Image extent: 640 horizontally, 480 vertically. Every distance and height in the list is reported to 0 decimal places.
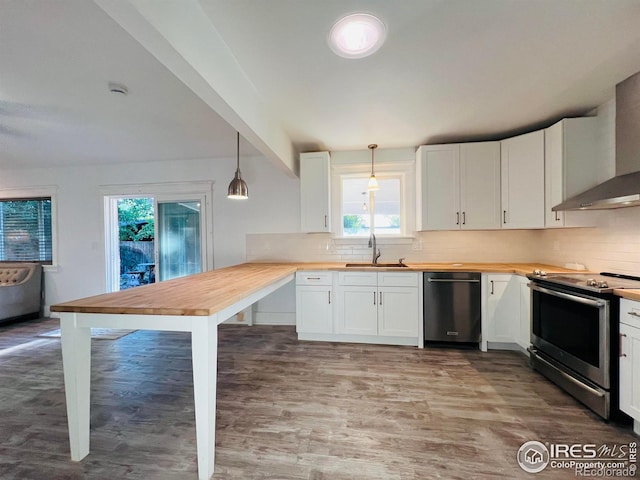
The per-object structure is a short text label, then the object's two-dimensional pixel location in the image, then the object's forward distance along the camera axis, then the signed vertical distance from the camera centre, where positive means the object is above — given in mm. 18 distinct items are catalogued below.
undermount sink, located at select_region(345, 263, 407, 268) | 3531 -360
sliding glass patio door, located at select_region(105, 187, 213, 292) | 4297 +54
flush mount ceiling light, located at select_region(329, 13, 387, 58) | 1545 +1178
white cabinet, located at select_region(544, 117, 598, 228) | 2672 +737
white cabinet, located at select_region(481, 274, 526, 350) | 2945 -786
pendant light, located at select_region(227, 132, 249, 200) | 2980 +525
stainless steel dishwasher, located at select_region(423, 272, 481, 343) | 3053 -776
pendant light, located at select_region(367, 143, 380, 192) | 3297 +603
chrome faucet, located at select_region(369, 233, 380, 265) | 3648 -176
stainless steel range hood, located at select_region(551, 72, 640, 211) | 1956 +591
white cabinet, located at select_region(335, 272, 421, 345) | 3168 -805
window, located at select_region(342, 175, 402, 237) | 3891 +415
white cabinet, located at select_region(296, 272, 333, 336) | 3350 -784
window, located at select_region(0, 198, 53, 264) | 4680 +159
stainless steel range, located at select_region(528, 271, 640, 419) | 1852 -745
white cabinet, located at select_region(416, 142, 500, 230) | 3266 +587
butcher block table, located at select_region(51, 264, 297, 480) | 1395 -456
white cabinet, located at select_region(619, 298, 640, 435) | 1696 -774
